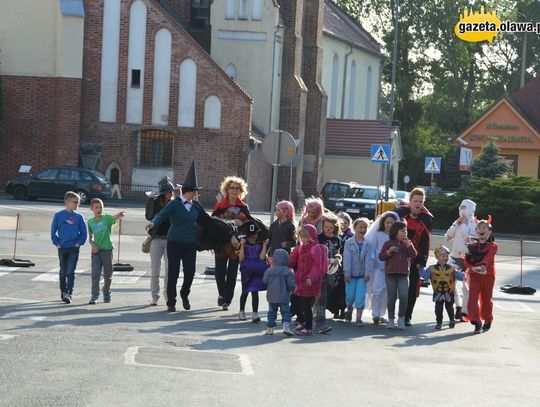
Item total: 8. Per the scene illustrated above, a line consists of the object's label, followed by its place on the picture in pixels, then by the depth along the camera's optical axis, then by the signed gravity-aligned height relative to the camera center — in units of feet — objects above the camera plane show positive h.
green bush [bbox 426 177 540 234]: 140.56 -5.20
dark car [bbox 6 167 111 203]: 156.15 -5.65
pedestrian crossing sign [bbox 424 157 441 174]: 168.55 -1.30
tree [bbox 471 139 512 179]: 174.50 -0.76
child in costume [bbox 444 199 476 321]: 59.67 -3.54
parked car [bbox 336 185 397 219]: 153.89 -6.08
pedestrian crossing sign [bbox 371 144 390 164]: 135.03 -0.15
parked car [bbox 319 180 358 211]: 172.35 -5.52
